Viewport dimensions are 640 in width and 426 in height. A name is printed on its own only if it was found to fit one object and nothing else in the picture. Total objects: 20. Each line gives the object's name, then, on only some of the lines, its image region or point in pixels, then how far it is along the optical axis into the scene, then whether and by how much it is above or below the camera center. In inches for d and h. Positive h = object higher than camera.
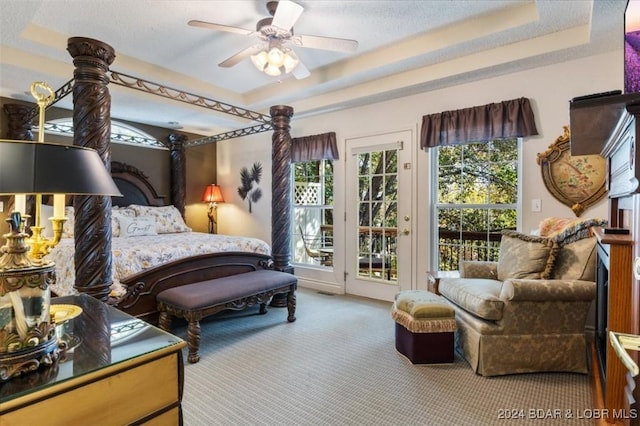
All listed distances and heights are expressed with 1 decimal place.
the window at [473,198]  137.0 +5.5
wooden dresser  31.1 -17.7
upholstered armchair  86.3 -29.0
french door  158.4 -2.1
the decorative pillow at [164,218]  180.8 -4.3
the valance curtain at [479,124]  125.6 +35.4
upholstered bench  100.7 -28.6
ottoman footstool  95.9 -34.8
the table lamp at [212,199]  229.8 +7.7
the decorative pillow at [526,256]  95.9 -13.6
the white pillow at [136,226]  162.1 -8.1
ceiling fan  93.7 +51.4
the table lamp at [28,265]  33.0 -5.9
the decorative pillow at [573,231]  95.5 -5.7
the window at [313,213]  189.2 -1.3
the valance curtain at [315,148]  179.0 +35.1
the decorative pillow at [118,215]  161.0 -2.5
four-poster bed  90.4 -1.4
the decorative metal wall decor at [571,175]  115.3 +12.9
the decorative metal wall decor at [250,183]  216.5 +18.2
